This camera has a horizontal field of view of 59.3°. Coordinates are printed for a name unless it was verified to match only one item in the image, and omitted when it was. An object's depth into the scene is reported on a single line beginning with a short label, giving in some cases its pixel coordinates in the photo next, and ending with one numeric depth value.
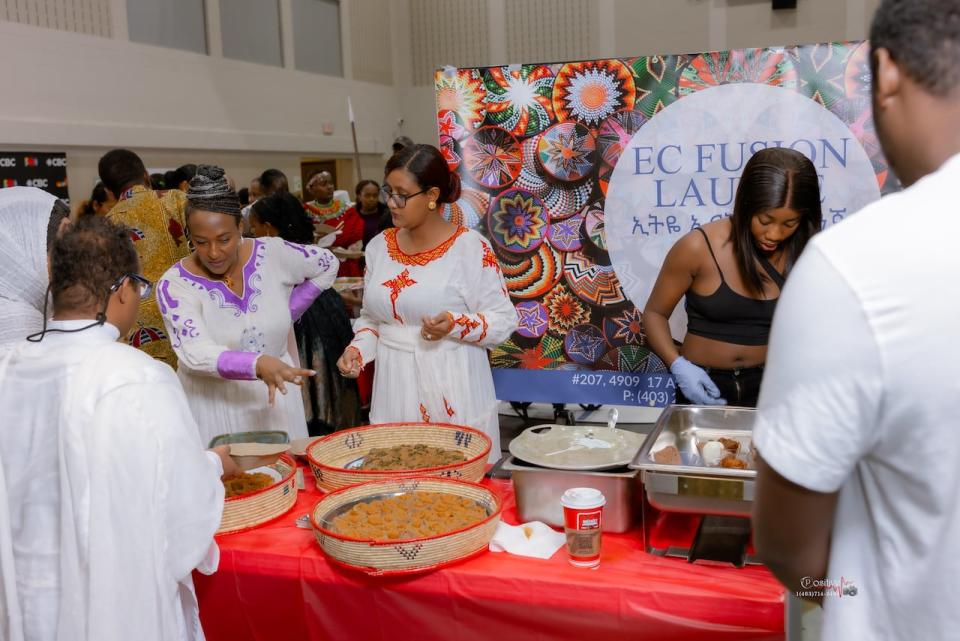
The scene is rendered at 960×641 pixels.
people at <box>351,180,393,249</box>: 5.92
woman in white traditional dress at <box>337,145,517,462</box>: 2.38
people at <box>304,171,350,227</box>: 6.82
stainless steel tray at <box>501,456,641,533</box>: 1.56
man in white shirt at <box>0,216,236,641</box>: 1.31
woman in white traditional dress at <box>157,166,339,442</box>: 2.12
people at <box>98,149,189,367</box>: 2.94
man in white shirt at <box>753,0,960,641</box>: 0.67
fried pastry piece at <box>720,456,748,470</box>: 1.52
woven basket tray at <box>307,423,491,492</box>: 1.78
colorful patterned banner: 3.03
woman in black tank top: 2.21
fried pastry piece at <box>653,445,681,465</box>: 1.53
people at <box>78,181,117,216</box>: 3.83
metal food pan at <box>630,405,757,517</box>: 1.42
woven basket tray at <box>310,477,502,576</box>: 1.45
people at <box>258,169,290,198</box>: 6.21
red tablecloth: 1.36
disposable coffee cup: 1.44
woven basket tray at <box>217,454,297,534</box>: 1.67
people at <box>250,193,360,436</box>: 3.55
